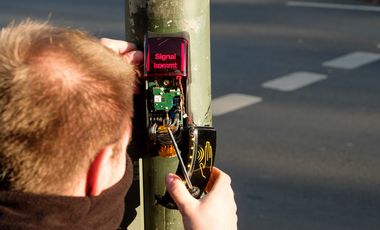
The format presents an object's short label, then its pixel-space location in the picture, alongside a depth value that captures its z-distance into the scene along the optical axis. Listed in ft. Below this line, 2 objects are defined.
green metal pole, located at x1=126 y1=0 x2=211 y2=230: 7.28
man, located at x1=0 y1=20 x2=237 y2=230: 5.82
